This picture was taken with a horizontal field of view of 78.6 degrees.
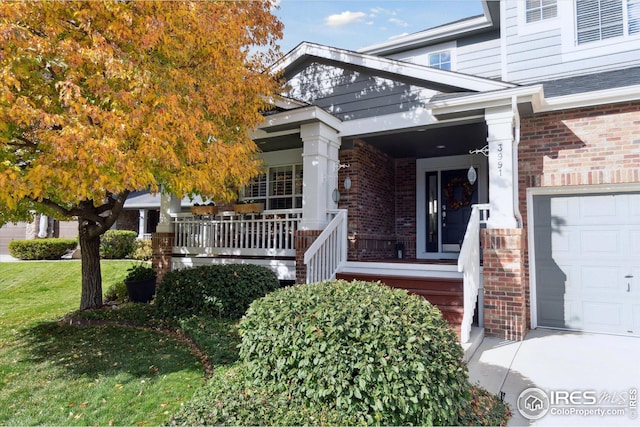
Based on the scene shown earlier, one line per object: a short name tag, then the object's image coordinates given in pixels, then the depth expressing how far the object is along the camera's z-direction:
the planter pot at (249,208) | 8.30
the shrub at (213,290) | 6.48
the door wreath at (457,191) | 9.24
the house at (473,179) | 6.07
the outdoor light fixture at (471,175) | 7.09
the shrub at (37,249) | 16.89
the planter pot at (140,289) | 8.91
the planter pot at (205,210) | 8.92
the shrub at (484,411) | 3.18
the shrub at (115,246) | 17.05
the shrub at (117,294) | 9.55
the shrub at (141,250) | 16.81
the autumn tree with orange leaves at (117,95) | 4.02
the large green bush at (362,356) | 2.83
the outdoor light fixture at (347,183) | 7.73
